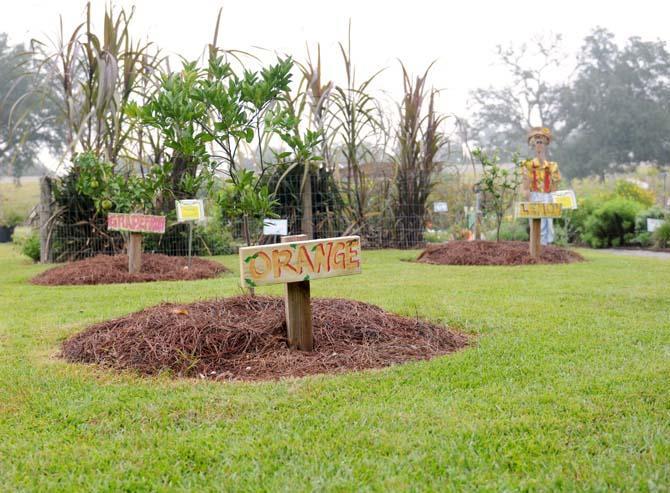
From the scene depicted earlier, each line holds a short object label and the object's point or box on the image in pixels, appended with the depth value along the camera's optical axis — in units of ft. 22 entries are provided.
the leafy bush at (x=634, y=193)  63.77
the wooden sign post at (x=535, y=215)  30.83
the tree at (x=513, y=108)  128.77
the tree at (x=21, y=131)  103.86
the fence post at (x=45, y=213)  33.19
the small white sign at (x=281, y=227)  28.89
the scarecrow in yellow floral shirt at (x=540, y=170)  37.11
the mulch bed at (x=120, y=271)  24.73
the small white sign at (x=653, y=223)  41.27
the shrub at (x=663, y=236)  43.86
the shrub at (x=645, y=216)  46.88
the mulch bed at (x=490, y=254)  30.53
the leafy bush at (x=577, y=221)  52.85
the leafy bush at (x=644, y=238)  46.88
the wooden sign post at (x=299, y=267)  10.83
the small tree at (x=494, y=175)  34.63
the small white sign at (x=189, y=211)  24.54
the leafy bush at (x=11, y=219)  81.21
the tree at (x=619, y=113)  115.75
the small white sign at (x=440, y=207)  42.88
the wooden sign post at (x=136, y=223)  24.08
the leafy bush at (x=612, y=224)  49.14
